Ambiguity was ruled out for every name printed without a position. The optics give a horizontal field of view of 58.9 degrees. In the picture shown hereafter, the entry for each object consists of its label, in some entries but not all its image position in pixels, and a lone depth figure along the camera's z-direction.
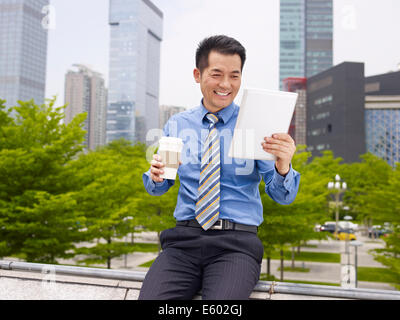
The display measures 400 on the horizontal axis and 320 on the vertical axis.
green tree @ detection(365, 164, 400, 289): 11.65
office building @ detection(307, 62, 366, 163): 53.72
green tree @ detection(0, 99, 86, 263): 9.49
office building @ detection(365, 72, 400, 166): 56.75
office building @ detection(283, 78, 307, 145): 62.53
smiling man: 1.99
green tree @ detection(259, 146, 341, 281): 11.45
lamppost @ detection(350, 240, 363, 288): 12.68
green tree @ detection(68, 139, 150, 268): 11.61
